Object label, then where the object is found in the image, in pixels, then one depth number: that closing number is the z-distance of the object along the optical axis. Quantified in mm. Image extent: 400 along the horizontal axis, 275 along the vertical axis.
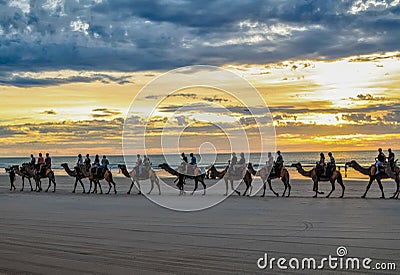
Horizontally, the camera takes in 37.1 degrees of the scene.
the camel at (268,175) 27250
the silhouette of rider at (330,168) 26375
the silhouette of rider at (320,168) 26500
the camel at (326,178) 26172
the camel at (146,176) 30031
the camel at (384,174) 25516
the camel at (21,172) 35200
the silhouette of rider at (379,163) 25688
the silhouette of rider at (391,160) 25625
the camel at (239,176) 28438
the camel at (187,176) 28766
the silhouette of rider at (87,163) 32219
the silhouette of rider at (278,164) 27656
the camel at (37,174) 32781
